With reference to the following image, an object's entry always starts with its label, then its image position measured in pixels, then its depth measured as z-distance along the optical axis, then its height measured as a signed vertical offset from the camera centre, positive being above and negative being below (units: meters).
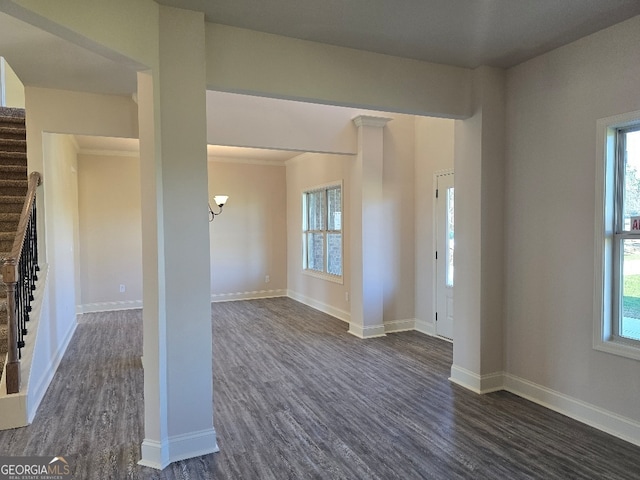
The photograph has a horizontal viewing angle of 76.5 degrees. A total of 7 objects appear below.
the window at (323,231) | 6.61 -0.07
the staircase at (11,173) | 4.05 +0.64
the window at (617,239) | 2.79 -0.10
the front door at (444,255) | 5.13 -0.37
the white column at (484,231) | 3.52 -0.05
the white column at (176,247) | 2.45 -0.12
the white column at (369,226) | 5.34 +0.01
